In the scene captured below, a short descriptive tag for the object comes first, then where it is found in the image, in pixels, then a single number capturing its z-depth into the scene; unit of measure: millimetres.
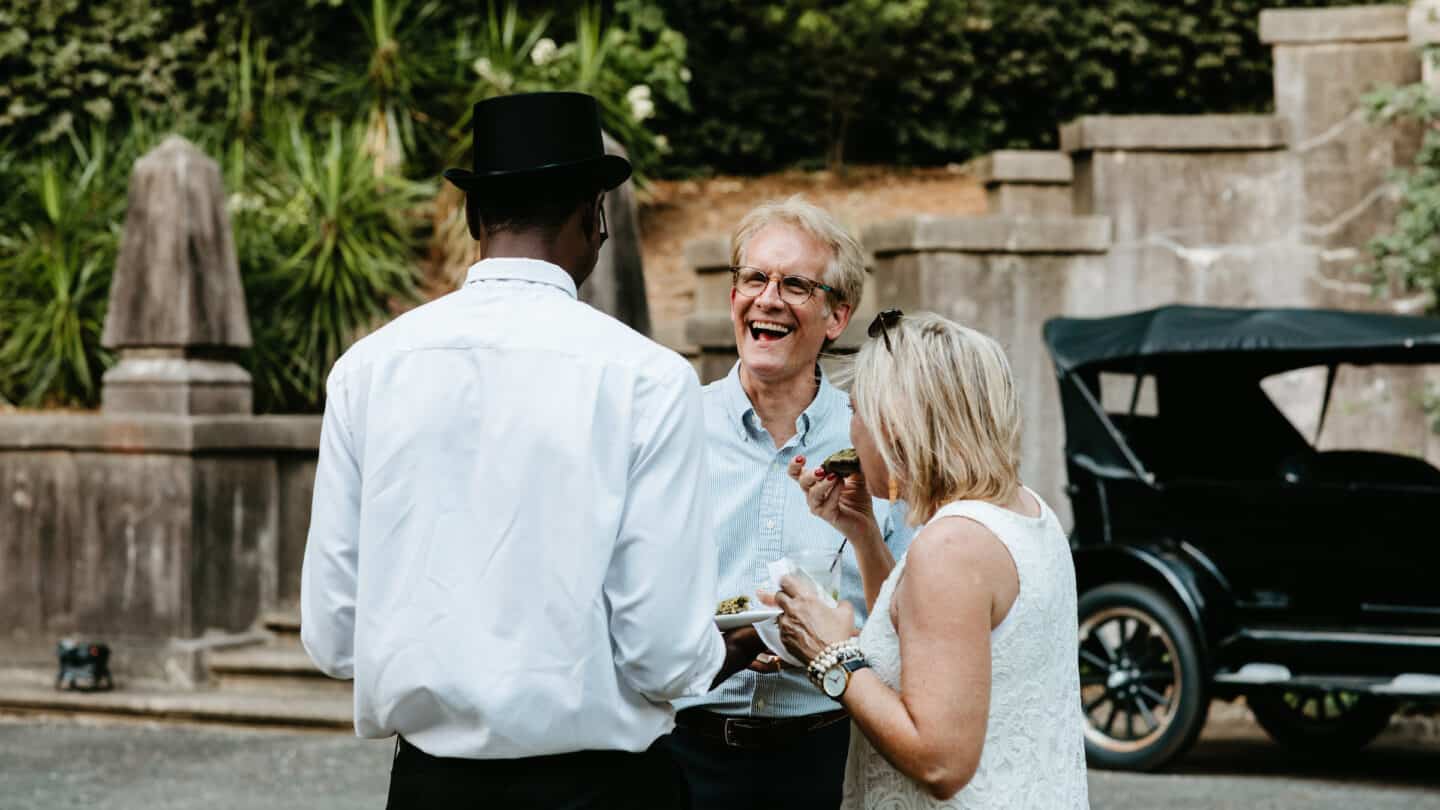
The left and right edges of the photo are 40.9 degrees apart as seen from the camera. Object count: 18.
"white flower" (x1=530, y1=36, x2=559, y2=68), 14211
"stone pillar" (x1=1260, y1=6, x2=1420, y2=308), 11766
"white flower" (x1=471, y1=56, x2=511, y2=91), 14031
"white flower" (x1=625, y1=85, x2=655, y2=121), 13914
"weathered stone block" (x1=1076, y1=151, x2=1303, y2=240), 11758
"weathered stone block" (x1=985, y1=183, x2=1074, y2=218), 12266
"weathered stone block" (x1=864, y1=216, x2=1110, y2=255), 10906
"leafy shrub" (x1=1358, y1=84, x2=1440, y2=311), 11055
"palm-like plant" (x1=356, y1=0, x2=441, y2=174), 14078
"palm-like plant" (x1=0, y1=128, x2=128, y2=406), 11367
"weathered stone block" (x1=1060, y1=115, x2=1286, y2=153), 11812
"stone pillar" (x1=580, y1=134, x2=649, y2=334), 9609
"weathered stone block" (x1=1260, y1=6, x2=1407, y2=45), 11867
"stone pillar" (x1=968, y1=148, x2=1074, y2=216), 12188
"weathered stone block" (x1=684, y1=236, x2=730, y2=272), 11570
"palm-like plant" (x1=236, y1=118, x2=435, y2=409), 11883
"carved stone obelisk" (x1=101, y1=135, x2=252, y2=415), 10117
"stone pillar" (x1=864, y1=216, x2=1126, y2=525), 10945
